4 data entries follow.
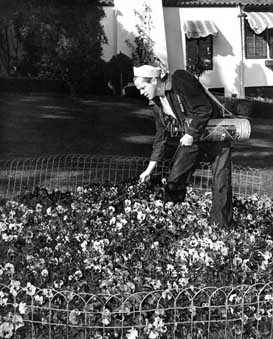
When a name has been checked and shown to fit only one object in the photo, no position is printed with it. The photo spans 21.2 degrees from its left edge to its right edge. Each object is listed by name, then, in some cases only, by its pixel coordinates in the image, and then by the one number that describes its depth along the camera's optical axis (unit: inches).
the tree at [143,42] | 735.7
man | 182.7
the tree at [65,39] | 623.5
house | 807.1
